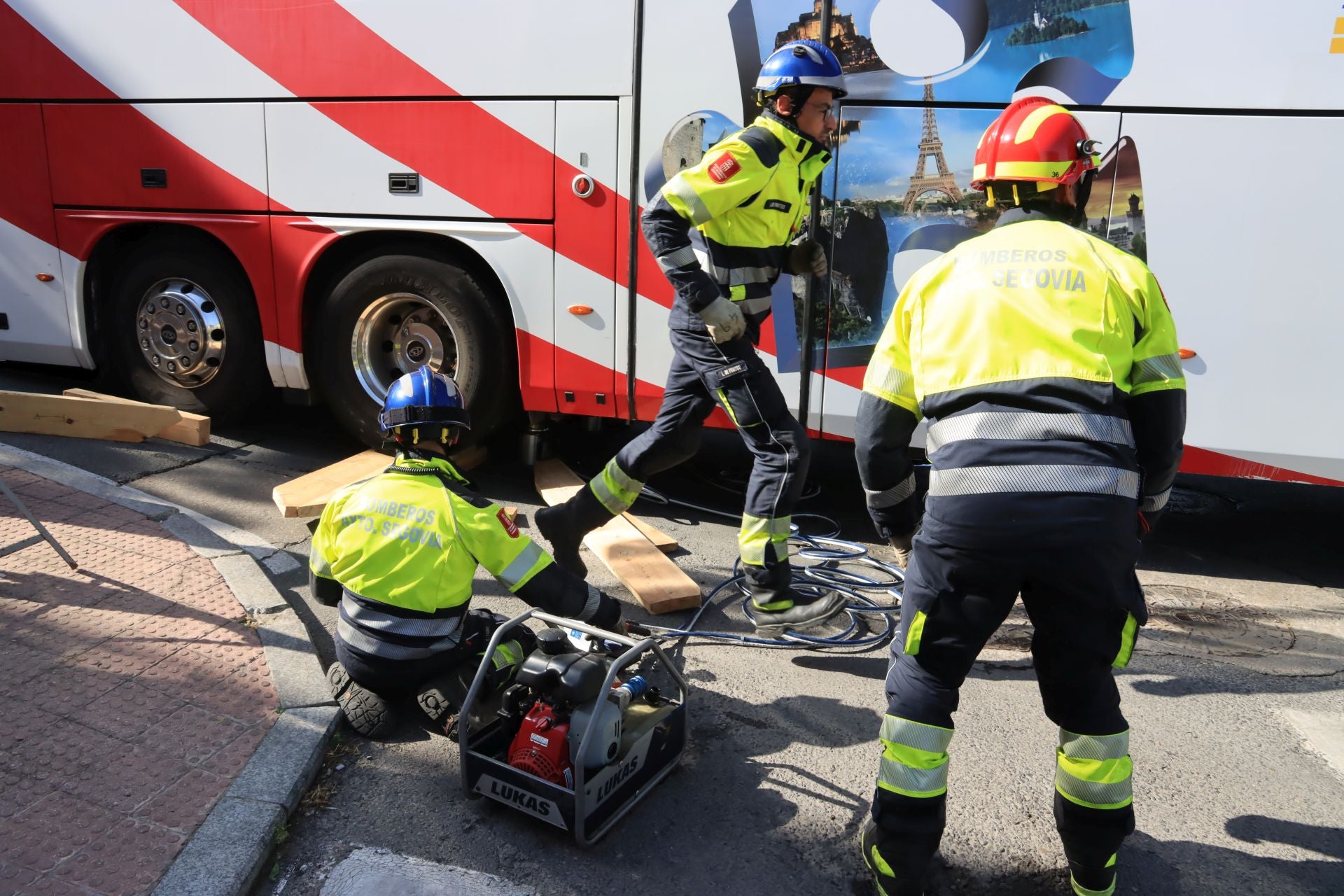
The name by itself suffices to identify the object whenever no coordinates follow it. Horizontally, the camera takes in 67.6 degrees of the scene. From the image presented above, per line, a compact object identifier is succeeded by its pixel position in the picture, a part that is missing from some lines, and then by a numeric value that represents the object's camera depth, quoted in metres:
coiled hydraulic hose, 4.16
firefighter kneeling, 3.13
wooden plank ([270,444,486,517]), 5.17
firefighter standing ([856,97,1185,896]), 2.29
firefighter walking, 4.03
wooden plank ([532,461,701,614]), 4.40
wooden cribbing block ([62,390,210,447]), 6.15
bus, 4.58
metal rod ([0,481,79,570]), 3.94
